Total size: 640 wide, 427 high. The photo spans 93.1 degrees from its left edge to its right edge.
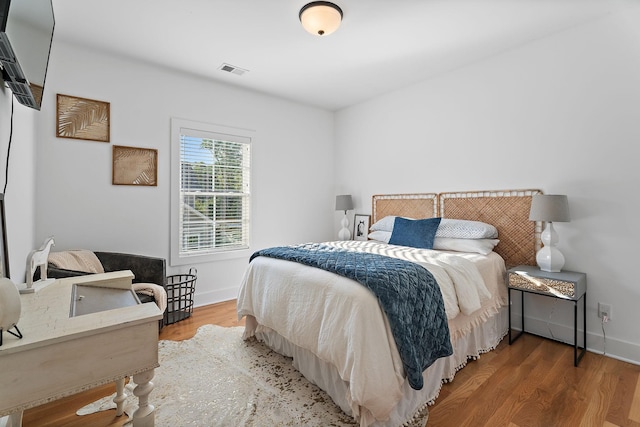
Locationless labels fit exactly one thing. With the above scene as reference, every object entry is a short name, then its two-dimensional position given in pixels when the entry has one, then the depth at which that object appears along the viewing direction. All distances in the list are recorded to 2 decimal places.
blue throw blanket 1.57
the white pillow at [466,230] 2.91
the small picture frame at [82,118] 2.84
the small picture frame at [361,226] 4.45
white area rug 1.71
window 3.51
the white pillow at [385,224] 3.68
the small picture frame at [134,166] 3.12
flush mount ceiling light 2.26
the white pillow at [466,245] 2.82
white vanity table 0.90
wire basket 3.15
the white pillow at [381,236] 3.59
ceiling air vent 3.34
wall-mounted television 1.04
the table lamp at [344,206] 4.43
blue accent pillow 3.07
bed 1.53
